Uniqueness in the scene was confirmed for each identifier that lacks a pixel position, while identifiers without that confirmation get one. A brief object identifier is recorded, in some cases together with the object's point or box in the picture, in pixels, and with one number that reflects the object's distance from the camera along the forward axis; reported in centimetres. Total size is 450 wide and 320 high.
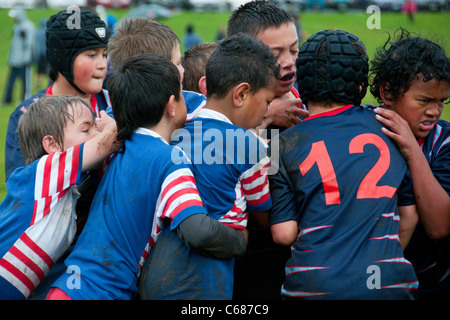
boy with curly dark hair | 511
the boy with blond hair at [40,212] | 492
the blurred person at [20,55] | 2652
